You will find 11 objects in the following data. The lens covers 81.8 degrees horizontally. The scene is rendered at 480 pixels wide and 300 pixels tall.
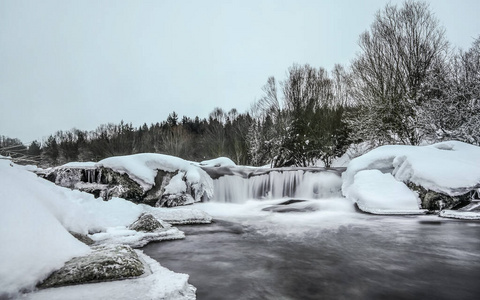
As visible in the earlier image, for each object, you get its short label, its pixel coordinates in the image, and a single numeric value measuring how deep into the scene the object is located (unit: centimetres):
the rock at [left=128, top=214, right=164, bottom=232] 594
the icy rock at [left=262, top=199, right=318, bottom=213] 970
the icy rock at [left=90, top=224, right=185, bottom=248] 516
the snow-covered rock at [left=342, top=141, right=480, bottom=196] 790
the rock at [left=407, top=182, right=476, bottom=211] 782
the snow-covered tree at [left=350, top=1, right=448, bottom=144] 1527
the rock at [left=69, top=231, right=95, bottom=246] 457
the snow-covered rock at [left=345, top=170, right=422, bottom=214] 838
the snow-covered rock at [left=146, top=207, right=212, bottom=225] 755
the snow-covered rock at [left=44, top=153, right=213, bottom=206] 1080
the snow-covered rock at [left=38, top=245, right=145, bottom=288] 287
